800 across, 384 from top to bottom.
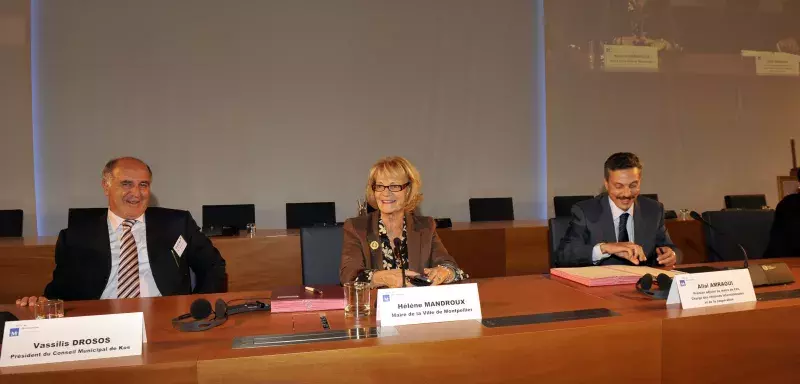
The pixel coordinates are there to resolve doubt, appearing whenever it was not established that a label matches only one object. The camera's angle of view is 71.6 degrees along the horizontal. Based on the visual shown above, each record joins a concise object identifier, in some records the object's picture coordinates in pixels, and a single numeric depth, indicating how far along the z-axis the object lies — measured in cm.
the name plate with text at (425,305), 153
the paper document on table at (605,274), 206
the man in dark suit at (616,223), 259
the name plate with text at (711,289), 167
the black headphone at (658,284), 181
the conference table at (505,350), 125
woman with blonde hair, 238
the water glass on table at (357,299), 167
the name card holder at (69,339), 125
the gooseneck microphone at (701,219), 268
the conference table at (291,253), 347
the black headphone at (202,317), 154
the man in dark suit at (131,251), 234
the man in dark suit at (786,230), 289
